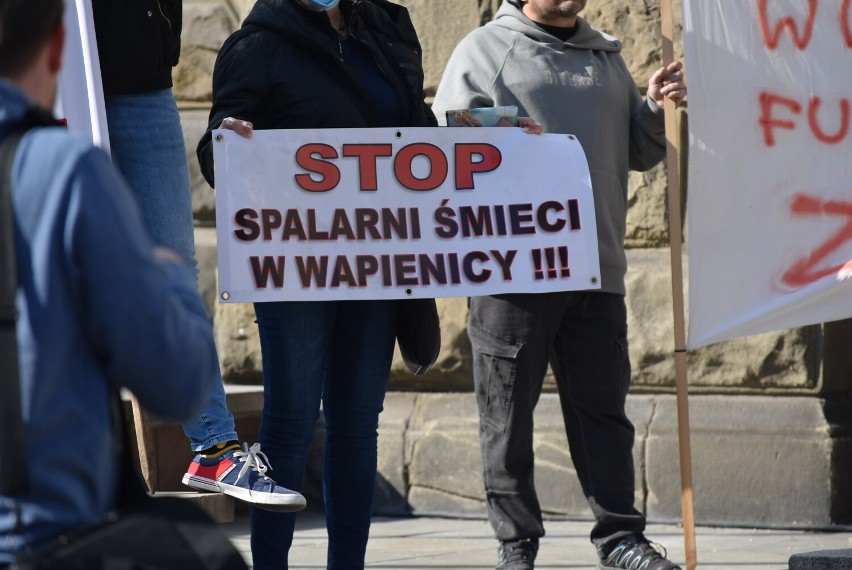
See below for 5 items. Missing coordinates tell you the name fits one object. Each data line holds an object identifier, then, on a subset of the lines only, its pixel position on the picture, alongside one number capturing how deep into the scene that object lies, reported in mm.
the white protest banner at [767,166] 8359
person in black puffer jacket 7383
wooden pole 8211
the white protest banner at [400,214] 7656
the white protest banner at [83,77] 7484
